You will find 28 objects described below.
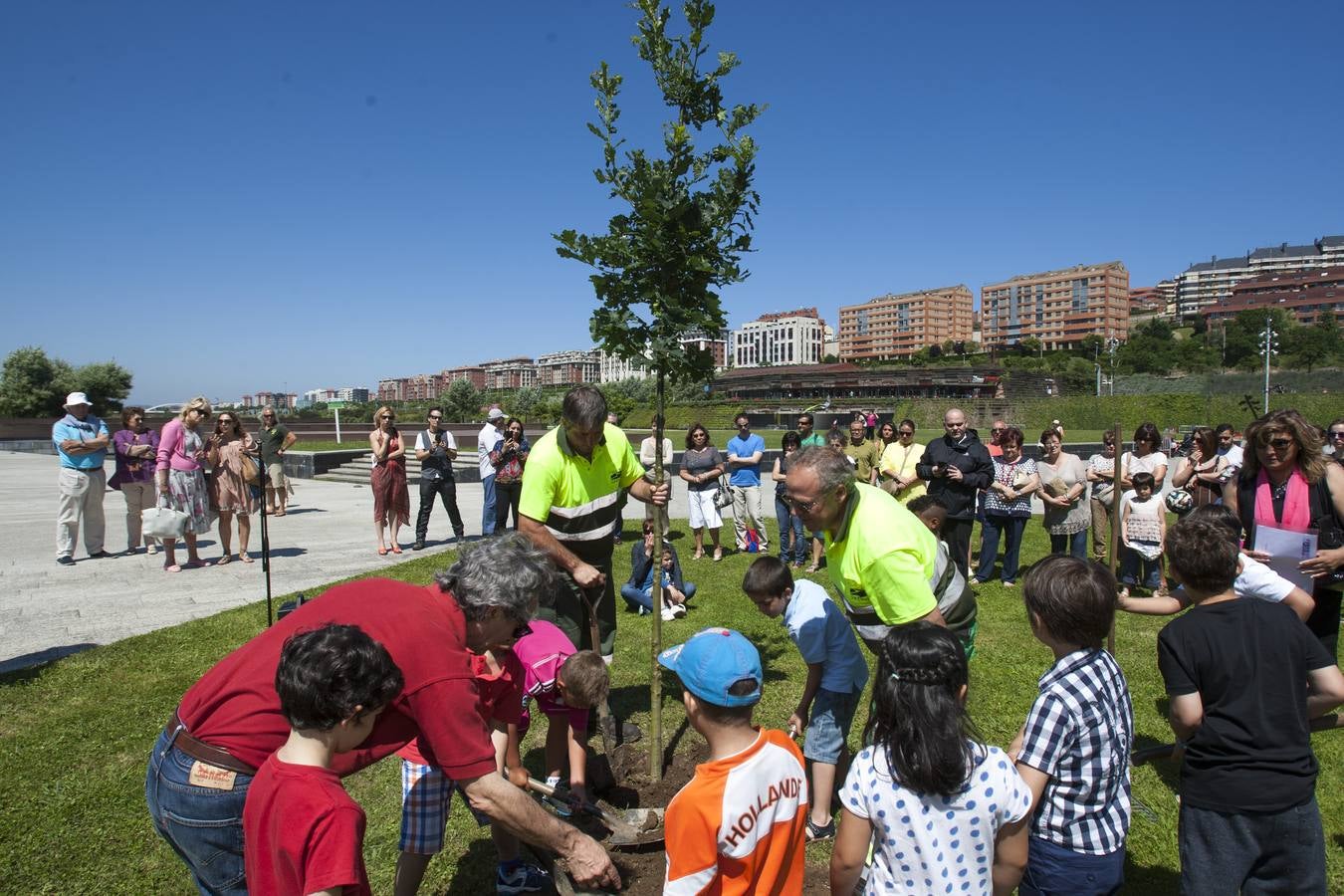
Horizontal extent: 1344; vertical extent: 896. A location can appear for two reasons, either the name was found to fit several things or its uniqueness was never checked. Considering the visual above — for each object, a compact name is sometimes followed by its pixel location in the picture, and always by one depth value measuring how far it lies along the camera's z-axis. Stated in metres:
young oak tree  4.02
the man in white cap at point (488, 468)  11.21
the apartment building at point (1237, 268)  155.12
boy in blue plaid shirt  2.34
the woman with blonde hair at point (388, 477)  11.04
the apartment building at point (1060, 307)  151.00
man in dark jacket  8.30
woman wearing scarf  4.25
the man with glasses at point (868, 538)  3.02
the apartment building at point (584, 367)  186.90
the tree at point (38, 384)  47.06
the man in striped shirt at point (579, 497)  4.27
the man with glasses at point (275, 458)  12.21
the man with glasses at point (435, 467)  11.38
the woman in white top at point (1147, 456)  8.96
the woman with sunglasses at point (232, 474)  10.12
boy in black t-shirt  2.46
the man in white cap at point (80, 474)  9.92
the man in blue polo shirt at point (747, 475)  11.28
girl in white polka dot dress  2.03
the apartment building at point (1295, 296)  124.50
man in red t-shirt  2.17
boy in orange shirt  2.13
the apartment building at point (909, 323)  178.25
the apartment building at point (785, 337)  187.62
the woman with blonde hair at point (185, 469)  9.70
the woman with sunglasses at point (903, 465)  9.32
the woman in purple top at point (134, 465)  10.29
